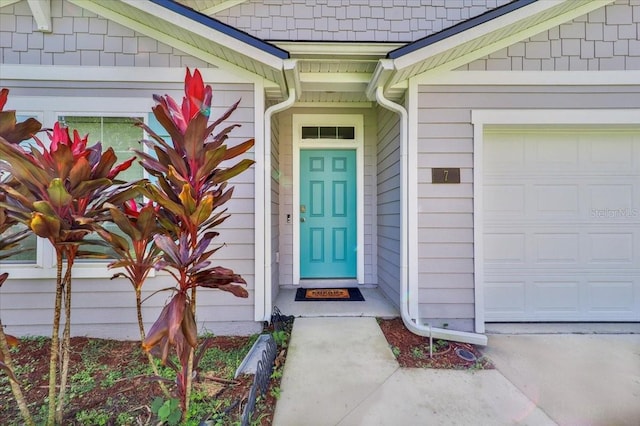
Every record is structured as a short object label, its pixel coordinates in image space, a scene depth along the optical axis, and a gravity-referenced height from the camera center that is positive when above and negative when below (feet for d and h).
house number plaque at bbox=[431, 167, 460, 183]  10.18 +1.29
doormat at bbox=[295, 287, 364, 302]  12.27 -3.33
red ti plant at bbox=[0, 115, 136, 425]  4.89 +0.36
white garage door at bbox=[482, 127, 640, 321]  10.71 -0.44
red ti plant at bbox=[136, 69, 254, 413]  5.00 +0.35
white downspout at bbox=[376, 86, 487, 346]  10.09 -0.12
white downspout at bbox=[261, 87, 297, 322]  10.12 +0.35
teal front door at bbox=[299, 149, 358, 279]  14.25 +0.02
